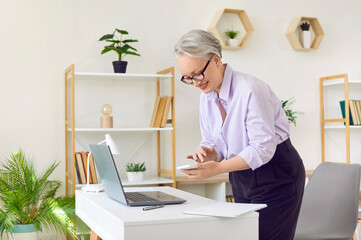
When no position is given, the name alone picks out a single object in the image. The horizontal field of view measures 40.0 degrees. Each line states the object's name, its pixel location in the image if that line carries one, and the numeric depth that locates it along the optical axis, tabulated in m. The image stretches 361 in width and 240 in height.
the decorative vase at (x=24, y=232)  3.18
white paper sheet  1.61
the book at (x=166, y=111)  3.73
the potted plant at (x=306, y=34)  4.50
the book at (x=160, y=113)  3.81
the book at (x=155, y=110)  3.85
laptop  1.82
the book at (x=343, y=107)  4.47
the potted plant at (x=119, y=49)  3.65
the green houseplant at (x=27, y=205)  3.17
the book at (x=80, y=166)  3.57
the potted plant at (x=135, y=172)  3.71
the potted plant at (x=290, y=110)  4.30
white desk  1.53
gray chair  2.75
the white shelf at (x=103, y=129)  3.62
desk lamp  2.29
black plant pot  3.72
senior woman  1.91
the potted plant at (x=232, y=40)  4.25
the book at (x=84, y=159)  3.59
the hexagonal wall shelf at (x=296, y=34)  4.46
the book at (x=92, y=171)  3.62
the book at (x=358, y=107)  4.43
